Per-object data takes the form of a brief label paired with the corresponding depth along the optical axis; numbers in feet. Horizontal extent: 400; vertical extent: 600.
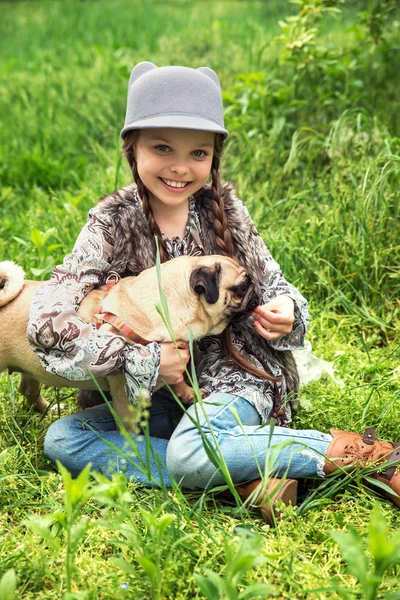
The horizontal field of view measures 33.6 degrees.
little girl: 7.30
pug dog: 7.68
